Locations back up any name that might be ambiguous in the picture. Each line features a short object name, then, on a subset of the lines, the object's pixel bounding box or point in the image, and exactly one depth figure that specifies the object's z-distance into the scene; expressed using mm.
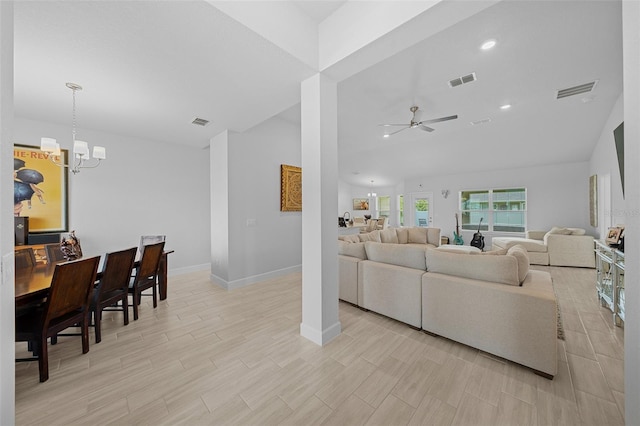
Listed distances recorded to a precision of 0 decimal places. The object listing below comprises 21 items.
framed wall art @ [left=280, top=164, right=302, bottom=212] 4812
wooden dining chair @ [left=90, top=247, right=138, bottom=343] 2348
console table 2469
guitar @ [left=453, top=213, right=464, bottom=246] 7797
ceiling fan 3881
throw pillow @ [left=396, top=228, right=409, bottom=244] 5805
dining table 1704
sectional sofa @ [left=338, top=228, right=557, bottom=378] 1827
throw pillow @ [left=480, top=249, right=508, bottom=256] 2265
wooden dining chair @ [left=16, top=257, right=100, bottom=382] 1785
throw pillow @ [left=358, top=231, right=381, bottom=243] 3911
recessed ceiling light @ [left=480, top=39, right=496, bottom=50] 2383
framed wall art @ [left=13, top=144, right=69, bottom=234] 3410
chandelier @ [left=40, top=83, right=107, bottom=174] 2455
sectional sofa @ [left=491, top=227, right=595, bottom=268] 4996
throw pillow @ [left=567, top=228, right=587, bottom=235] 5366
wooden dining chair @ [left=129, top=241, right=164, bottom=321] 2838
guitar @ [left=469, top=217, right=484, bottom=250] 7230
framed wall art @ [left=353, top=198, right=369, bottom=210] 12077
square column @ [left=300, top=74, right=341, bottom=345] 2322
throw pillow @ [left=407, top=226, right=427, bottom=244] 5844
